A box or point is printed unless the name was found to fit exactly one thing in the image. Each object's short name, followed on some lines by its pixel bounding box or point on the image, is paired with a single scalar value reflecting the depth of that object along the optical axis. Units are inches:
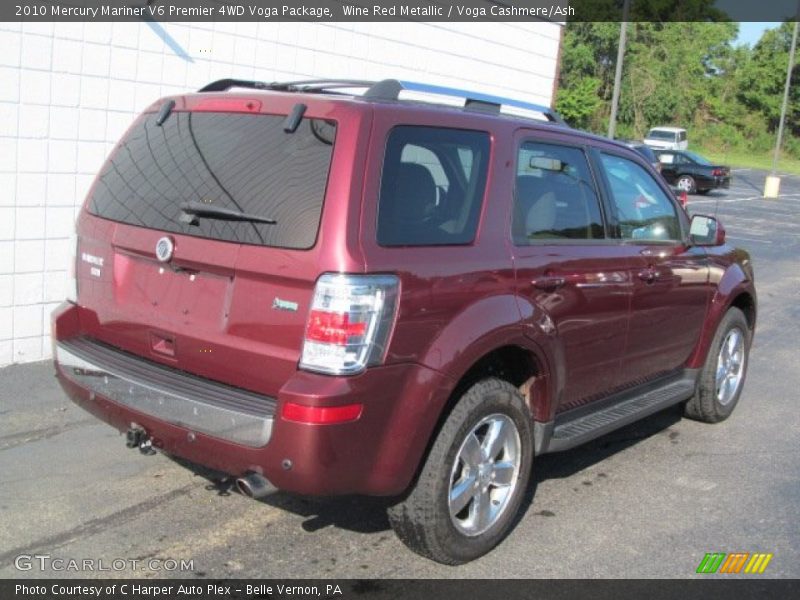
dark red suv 128.1
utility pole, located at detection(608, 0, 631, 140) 604.1
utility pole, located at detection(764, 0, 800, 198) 1346.0
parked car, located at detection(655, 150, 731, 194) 1261.1
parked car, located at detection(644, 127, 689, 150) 1720.0
